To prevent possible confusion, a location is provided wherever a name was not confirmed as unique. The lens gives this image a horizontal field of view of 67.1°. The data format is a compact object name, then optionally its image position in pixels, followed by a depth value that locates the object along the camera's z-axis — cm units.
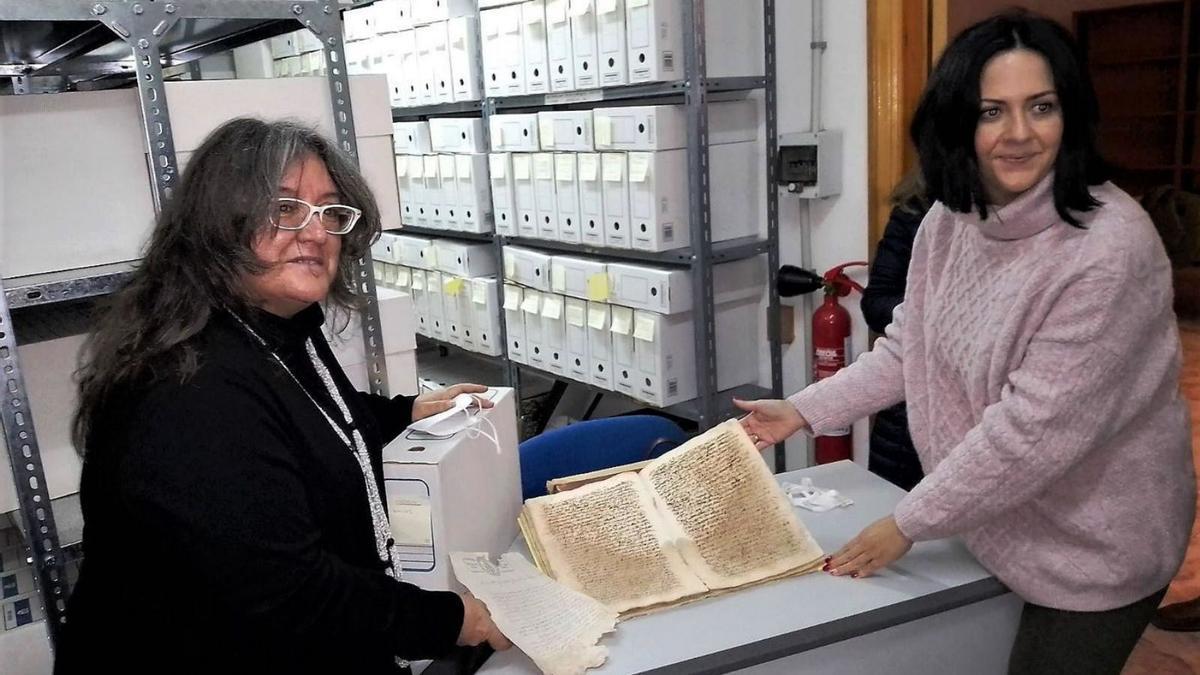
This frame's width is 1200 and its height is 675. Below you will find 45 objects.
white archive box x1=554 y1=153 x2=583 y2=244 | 275
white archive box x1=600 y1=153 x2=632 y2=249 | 259
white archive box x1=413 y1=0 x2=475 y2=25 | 305
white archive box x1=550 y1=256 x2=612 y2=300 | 277
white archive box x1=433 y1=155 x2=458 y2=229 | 329
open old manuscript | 126
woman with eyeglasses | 89
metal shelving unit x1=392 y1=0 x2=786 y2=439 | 244
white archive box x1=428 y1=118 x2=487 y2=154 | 315
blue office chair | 183
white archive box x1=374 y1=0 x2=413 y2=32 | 322
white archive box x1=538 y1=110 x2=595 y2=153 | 267
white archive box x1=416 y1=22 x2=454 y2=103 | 314
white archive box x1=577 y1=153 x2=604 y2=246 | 267
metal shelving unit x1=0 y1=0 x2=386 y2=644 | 127
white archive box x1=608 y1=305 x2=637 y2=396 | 274
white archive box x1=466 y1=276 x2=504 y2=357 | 330
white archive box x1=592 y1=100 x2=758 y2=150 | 246
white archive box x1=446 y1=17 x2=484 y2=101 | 305
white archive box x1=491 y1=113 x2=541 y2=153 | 289
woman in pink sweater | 104
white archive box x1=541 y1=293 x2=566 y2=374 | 300
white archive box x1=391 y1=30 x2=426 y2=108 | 330
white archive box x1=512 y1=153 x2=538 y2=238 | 295
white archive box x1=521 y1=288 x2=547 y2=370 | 309
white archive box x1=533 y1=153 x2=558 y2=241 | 285
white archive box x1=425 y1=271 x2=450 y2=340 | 355
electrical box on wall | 246
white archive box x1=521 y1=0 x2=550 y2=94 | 273
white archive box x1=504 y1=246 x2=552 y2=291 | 301
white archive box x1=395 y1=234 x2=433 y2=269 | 355
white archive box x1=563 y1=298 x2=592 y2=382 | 291
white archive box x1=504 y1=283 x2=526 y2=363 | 318
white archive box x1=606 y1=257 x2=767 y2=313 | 259
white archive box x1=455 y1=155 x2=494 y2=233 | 318
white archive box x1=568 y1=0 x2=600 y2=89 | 256
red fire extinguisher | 254
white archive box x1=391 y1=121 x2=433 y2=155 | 340
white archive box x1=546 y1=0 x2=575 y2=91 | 264
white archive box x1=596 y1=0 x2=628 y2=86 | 248
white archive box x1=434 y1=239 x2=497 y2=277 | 333
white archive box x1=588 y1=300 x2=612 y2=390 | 282
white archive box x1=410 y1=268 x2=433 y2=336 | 365
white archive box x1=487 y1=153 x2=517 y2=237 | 305
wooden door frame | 228
